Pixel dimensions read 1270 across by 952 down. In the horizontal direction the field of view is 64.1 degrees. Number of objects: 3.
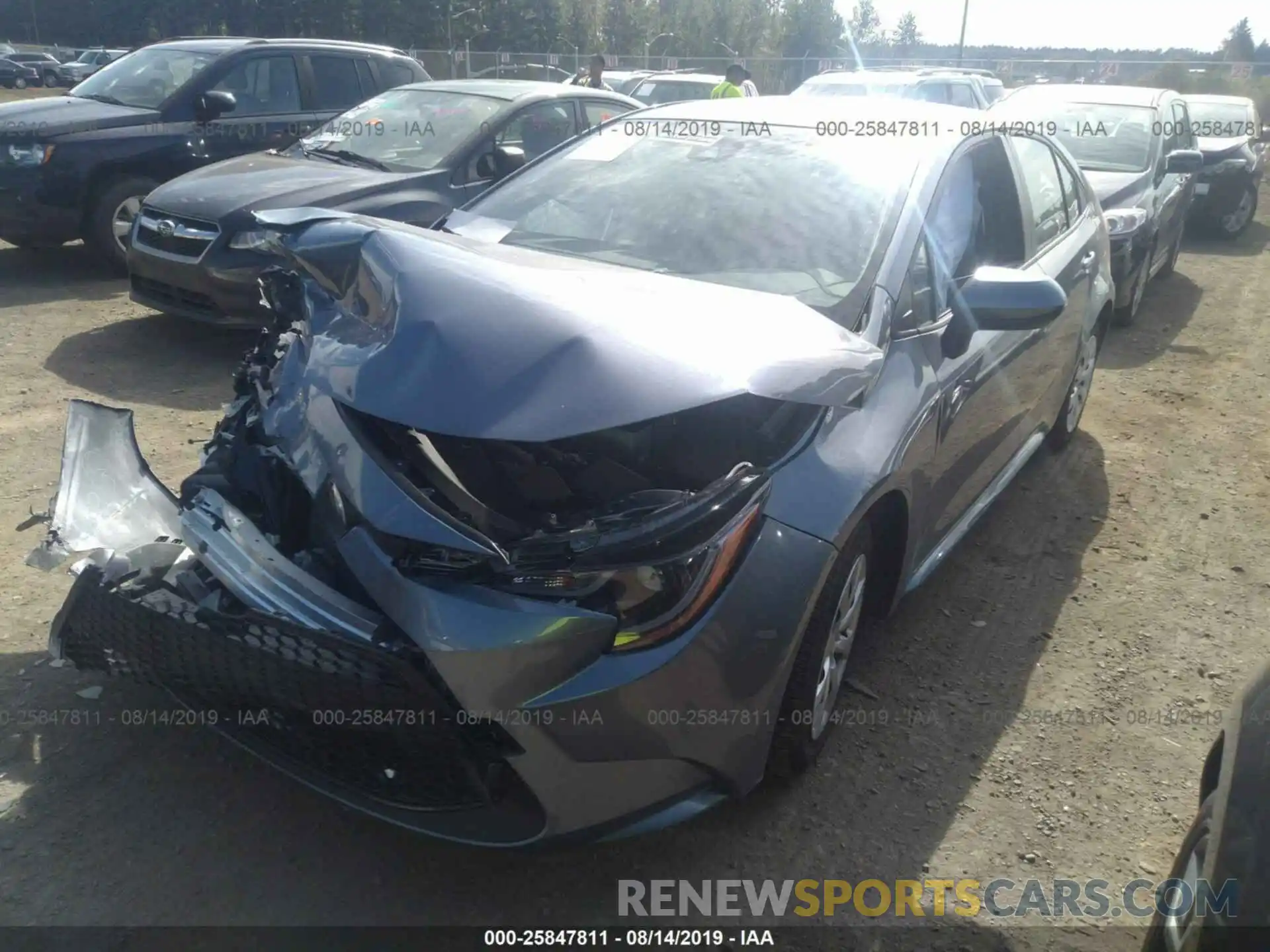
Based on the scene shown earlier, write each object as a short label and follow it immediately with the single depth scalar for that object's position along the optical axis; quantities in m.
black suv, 7.56
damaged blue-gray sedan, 2.17
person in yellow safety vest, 10.37
